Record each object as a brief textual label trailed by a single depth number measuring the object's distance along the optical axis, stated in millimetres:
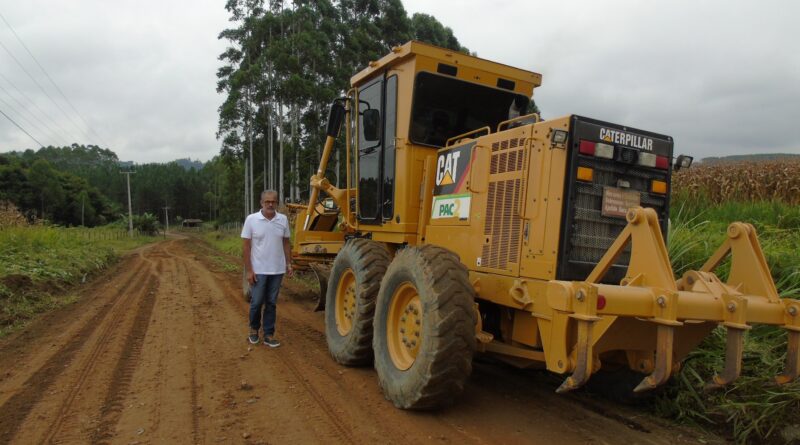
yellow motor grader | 3162
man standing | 6137
